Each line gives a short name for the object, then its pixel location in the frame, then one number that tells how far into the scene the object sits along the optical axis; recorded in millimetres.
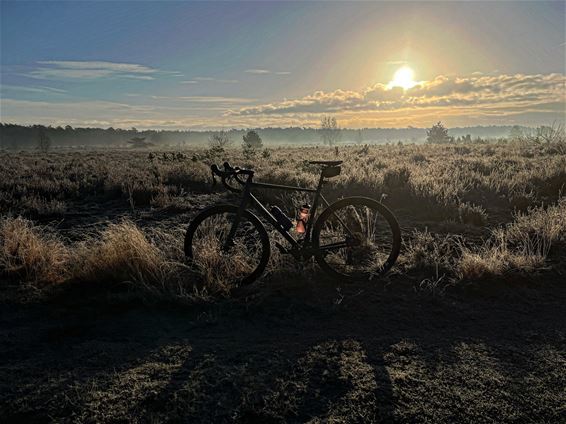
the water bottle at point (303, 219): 4906
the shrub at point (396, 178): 12633
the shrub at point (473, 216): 8414
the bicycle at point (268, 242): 4852
